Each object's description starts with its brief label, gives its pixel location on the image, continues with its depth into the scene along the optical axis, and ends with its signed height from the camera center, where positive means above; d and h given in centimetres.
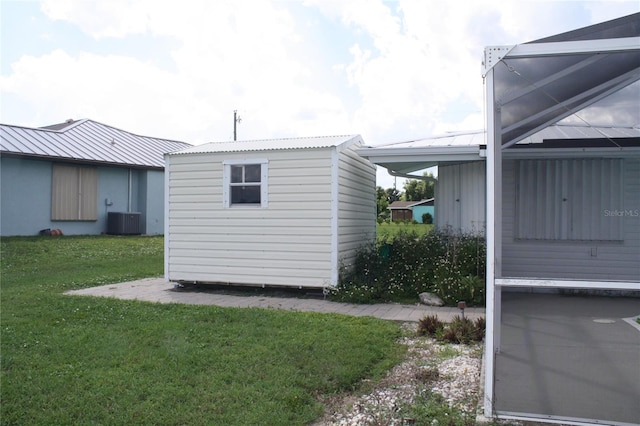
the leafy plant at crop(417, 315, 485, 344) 554 -121
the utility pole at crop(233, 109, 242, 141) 3309 +638
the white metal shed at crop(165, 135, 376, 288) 852 +11
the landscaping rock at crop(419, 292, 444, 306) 764 -119
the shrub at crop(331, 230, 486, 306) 771 -84
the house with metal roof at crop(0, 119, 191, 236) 1653 +125
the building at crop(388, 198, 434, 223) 4834 +83
